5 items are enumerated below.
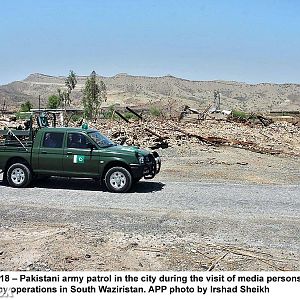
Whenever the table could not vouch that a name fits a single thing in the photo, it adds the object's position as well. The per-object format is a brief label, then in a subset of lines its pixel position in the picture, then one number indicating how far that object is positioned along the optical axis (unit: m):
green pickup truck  13.08
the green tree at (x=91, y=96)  45.48
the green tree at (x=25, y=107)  45.88
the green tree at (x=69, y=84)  54.55
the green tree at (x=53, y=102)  52.29
